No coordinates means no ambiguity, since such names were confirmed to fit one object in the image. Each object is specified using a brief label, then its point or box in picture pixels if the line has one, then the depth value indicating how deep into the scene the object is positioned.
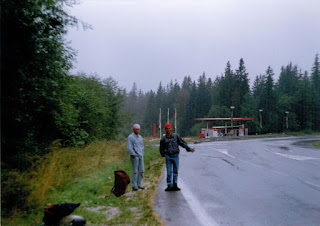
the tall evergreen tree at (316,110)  88.00
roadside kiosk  53.67
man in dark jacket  7.73
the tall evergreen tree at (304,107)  86.69
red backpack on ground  7.00
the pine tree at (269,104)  80.50
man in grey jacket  7.74
